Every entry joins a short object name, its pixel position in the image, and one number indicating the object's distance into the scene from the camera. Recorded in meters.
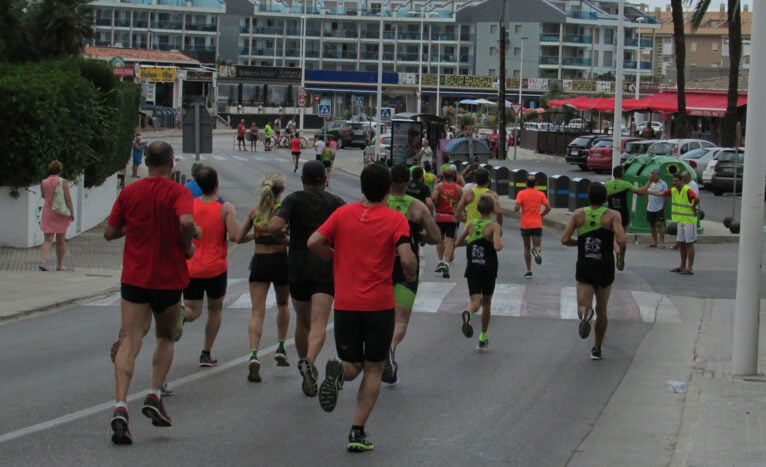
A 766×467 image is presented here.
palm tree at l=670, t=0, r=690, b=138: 42.72
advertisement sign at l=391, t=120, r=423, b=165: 44.47
